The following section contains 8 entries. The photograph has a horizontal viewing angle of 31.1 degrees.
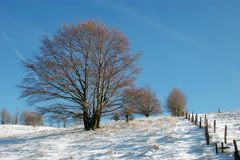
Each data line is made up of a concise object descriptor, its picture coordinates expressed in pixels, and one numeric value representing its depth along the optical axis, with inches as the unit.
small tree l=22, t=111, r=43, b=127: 4121.1
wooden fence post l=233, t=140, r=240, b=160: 667.4
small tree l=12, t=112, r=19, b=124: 5460.1
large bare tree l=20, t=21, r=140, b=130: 1424.1
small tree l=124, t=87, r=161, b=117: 1452.8
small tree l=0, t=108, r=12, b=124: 5357.3
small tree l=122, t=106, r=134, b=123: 1464.1
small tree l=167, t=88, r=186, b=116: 3100.4
